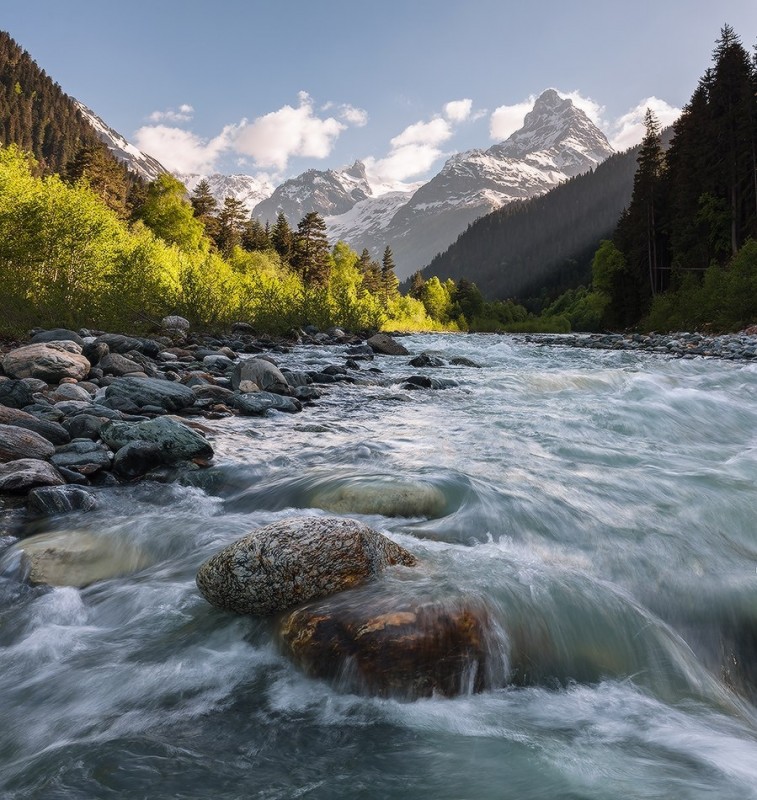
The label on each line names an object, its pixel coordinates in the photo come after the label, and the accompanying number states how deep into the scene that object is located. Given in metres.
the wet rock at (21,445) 5.29
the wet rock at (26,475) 4.84
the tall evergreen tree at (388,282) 87.01
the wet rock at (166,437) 6.03
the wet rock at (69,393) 8.00
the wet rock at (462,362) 18.43
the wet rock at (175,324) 20.47
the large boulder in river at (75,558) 3.75
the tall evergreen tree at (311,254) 69.38
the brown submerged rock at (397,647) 2.53
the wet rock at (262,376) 10.99
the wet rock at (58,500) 4.64
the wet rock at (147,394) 7.98
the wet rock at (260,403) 9.15
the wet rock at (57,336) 13.06
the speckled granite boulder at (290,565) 3.11
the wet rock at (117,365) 10.47
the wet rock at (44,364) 9.29
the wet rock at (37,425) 6.07
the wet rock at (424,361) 17.92
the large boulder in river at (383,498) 4.79
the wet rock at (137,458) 5.65
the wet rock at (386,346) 22.39
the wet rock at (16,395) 7.23
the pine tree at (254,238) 71.50
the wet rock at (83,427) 6.42
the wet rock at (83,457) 5.50
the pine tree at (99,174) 54.94
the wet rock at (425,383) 12.93
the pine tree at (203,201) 66.94
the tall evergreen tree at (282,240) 72.31
